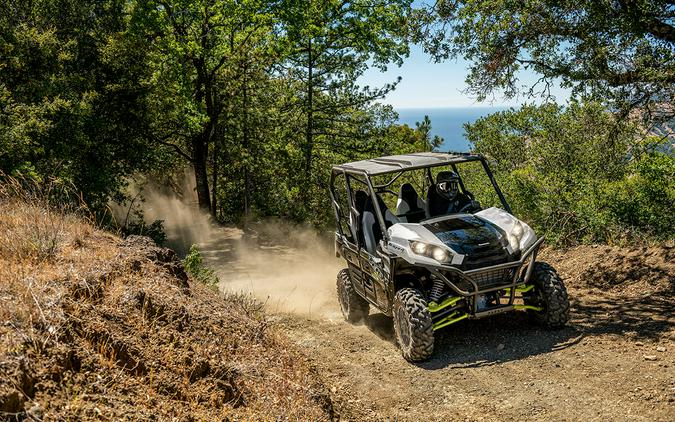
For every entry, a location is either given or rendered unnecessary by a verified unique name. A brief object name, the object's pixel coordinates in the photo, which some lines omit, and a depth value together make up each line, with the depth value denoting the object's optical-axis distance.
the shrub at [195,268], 9.09
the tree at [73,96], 12.50
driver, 8.10
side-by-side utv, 6.38
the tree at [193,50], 19.62
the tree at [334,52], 19.09
